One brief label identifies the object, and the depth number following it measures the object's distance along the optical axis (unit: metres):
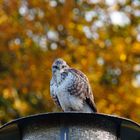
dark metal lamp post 9.66
